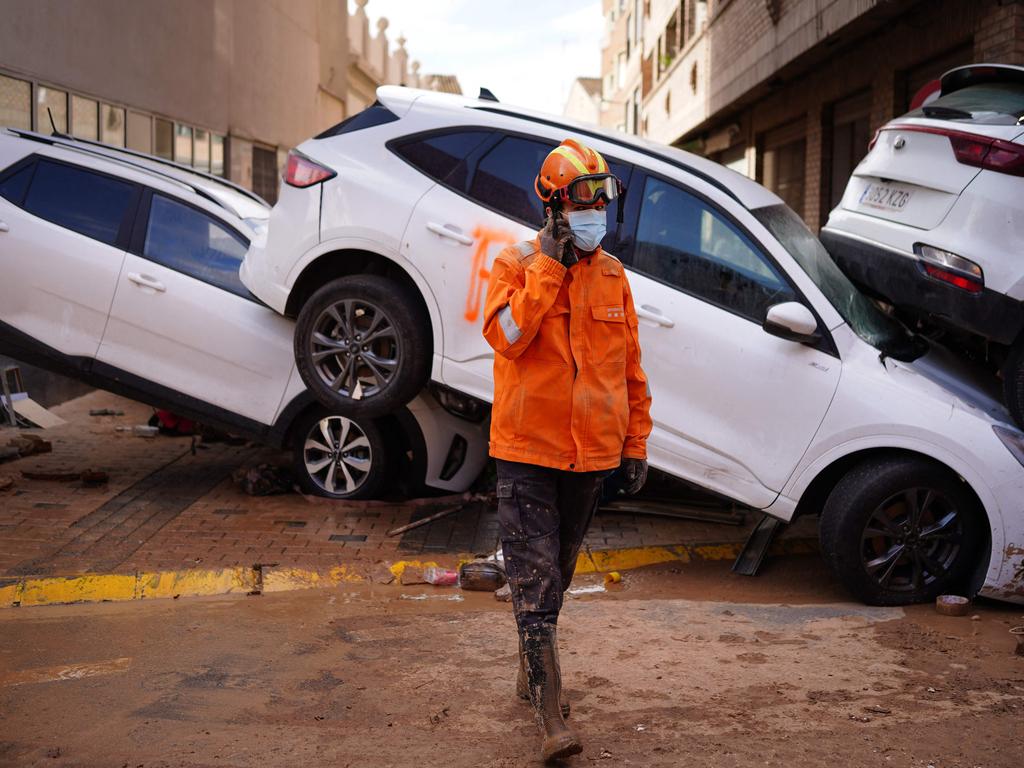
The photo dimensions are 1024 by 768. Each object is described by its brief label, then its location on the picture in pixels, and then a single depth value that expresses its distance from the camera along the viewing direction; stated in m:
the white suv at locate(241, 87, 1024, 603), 5.80
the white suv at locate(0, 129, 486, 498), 7.27
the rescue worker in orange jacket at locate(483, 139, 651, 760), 3.94
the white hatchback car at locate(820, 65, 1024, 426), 5.81
